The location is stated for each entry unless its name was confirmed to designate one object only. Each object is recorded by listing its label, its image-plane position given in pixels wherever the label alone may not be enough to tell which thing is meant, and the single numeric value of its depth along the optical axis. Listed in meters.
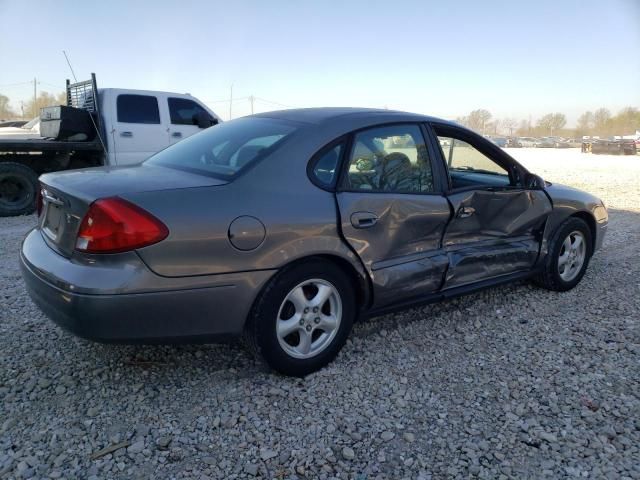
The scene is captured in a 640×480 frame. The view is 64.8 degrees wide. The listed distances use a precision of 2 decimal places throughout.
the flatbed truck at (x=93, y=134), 7.70
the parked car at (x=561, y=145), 51.75
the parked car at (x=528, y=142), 53.88
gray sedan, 2.32
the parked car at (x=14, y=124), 17.49
